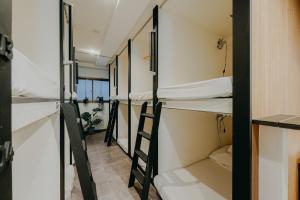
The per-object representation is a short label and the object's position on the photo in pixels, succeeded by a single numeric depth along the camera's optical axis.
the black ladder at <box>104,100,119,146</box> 3.90
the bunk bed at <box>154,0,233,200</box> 1.57
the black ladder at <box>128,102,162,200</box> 1.61
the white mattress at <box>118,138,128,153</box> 3.30
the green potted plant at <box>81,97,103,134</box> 5.11
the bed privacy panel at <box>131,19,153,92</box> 2.98
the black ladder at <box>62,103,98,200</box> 1.21
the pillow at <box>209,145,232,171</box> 2.24
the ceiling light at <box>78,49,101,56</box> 4.05
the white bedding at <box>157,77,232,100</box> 0.92
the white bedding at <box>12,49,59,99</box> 0.44
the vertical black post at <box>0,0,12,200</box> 0.33
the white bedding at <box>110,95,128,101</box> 3.33
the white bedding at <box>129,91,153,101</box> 2.09
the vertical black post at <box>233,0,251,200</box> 0.77
